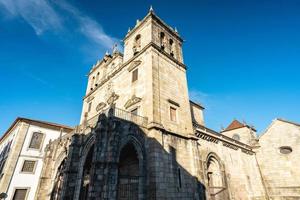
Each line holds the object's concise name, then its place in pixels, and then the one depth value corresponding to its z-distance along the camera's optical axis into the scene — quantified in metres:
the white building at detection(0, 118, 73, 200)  18.86
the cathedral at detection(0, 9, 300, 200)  11.52
